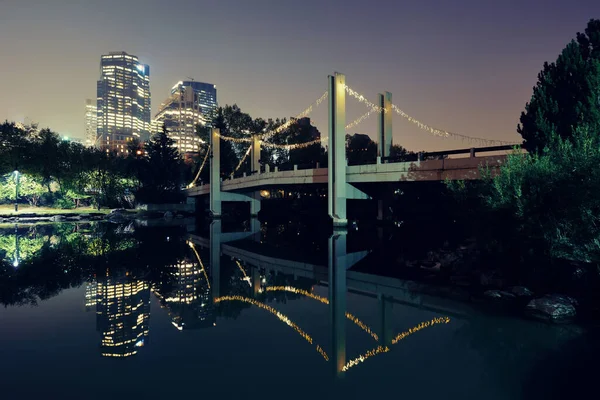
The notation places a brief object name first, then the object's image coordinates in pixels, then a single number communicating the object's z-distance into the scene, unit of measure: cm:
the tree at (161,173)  6531
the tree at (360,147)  5962
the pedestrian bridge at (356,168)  2717
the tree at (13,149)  5656
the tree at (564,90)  1708
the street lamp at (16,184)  5619
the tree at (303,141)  6116
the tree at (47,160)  5897
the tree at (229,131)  7019
